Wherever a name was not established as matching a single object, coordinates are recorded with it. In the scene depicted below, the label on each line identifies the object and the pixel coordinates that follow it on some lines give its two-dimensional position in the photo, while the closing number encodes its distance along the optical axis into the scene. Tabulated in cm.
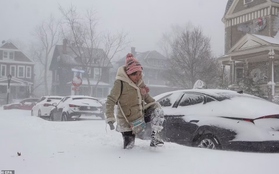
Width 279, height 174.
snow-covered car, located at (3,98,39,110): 3038
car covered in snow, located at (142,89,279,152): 493
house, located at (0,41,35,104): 4975
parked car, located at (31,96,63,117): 1697
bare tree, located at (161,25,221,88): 2519
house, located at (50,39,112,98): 4819
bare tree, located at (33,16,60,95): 5962
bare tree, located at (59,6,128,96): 3353
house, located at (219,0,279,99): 2016
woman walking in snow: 450
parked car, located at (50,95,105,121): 1243
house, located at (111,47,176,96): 5547
